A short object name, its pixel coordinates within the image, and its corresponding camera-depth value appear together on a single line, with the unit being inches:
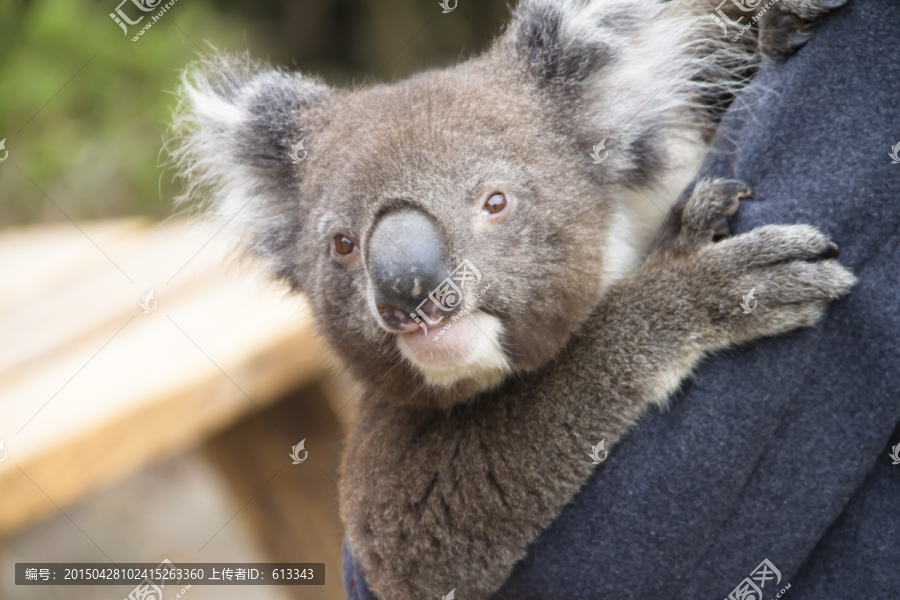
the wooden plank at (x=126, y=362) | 60.2
